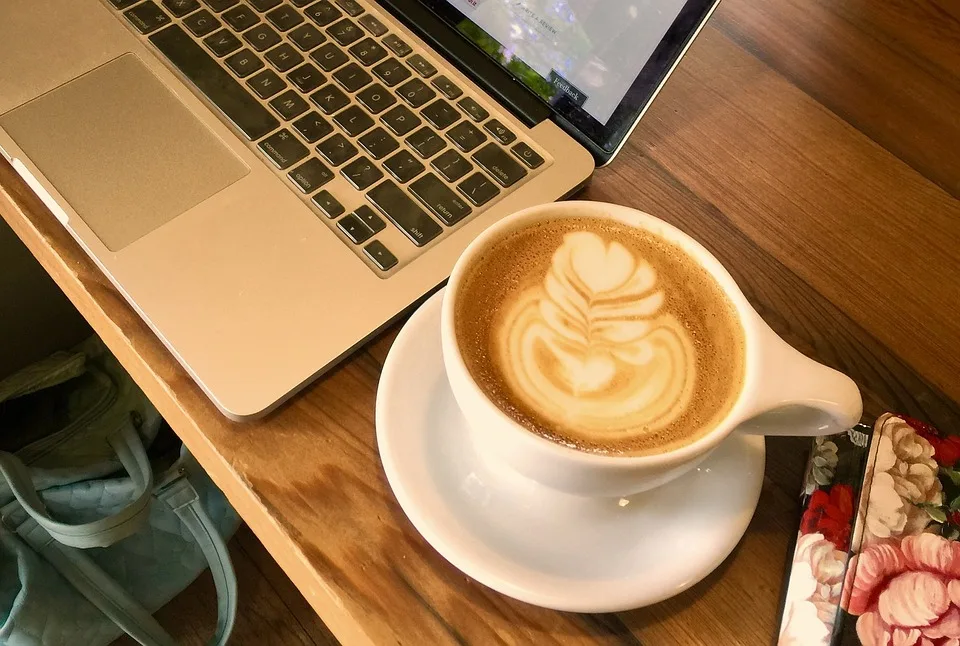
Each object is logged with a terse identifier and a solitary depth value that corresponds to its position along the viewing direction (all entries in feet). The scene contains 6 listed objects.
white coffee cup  1.00
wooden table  1.16
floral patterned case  1.10
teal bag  2.23
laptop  1.33
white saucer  1.10
